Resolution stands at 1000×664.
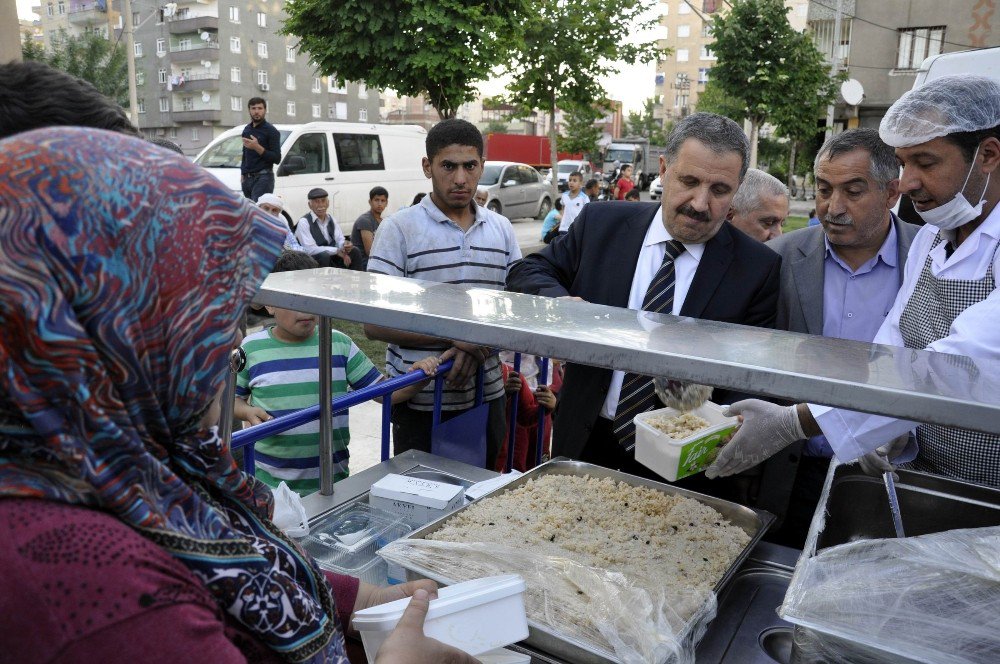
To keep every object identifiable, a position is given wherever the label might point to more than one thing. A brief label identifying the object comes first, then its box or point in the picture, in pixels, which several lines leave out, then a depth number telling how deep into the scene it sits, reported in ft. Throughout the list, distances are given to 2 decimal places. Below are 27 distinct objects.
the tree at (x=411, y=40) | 35.40
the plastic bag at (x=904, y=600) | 3.66
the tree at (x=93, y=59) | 101.91
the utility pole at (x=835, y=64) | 71.22
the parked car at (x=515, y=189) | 56.29
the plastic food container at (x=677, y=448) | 5.71
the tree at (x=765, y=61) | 57.47
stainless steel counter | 3.22
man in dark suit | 7.89
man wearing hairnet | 5.07
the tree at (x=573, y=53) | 60.54
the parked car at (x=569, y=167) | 86.86
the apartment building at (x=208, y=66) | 149.18
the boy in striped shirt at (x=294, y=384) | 8.55
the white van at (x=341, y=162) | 33.47
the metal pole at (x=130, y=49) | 56.85
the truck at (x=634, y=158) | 112.06
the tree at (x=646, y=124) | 193.16
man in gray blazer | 8.70
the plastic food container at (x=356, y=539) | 5.73
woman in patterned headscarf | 2.26
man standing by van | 29.45
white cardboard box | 6.47
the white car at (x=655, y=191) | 90.28
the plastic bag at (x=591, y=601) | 4.35
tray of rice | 4.52
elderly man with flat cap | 26.86
